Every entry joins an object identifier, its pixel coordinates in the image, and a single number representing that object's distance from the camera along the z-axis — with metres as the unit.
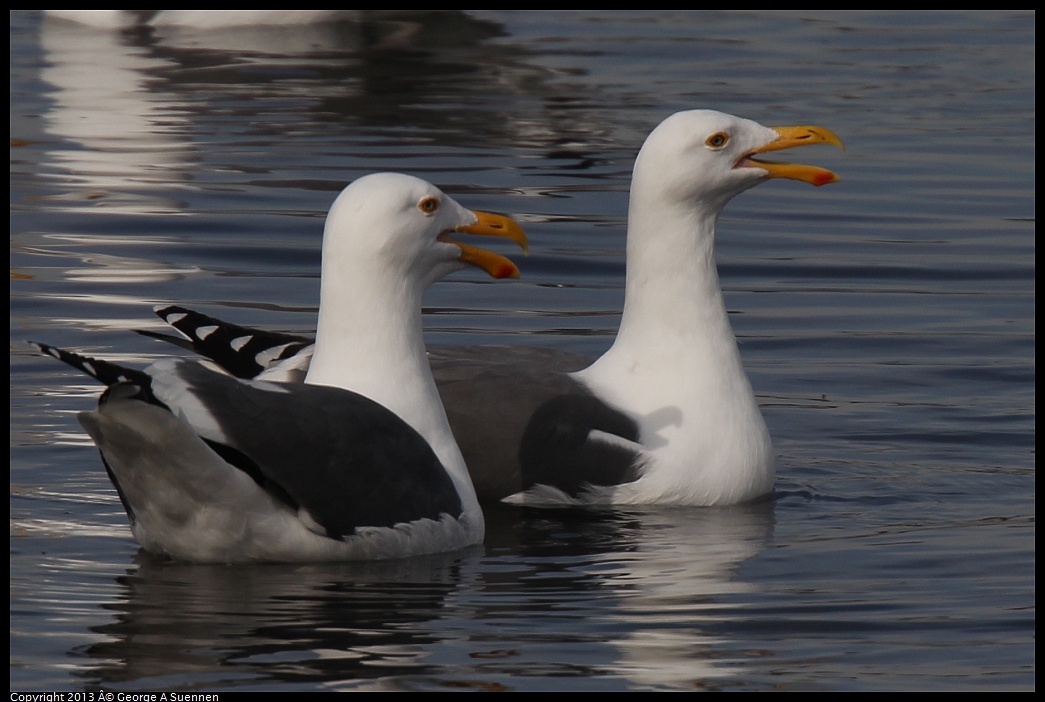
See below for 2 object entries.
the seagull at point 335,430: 14.11
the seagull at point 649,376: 17.53
